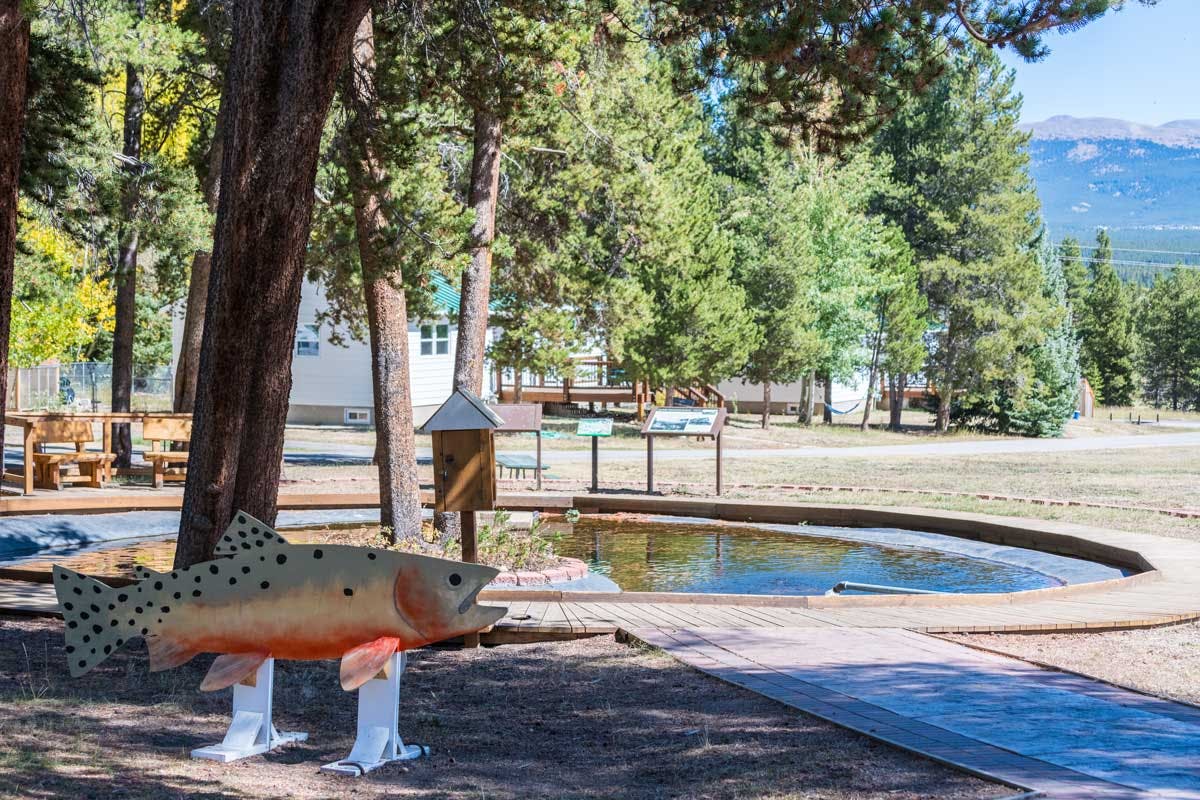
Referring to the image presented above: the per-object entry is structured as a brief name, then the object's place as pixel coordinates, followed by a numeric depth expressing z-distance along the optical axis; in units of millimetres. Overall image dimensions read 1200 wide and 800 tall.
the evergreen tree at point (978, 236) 41188
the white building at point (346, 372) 35938
